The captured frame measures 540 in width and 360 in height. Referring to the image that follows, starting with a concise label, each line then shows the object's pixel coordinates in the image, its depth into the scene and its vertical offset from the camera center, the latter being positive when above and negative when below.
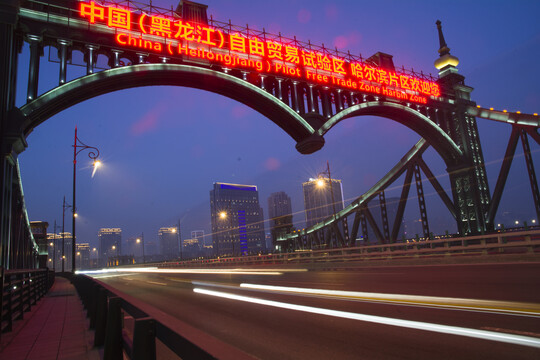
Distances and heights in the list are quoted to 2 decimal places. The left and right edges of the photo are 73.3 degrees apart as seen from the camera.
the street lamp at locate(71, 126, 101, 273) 25.30 +6.59
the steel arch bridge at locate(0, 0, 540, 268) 18.31 +11.52
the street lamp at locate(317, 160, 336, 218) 38.43 +6.24
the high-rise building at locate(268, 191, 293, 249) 72.38 +3.49
